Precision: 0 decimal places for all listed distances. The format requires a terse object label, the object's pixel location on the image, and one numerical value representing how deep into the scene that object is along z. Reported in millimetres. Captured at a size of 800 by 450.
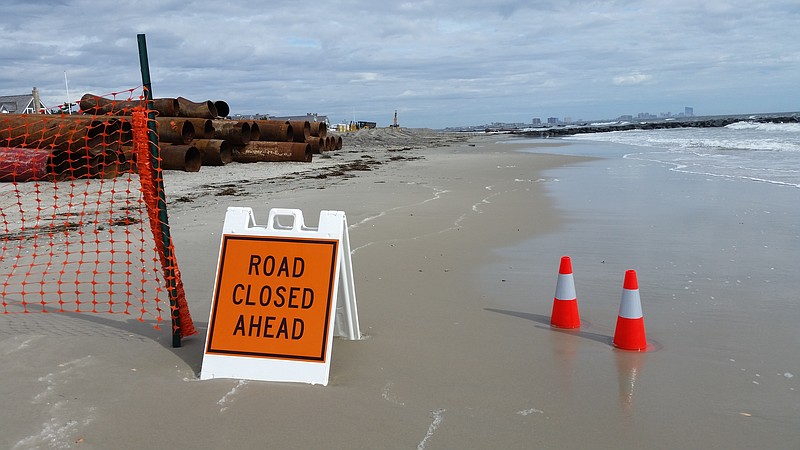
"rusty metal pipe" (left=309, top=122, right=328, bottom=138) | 27469
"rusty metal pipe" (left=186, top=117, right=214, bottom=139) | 19656
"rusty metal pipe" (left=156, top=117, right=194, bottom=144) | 17853
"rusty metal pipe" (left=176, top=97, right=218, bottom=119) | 20953
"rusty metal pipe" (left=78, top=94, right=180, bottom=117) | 20022
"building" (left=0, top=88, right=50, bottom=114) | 34250
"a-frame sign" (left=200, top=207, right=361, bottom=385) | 3650
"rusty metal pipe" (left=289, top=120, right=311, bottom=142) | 24422
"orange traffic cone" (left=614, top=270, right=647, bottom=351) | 4090
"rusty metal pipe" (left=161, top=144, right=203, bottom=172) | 17281
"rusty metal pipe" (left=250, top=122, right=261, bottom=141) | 22641
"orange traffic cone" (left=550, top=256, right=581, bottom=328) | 4559
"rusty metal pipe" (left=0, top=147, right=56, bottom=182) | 13773
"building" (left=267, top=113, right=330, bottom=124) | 77231
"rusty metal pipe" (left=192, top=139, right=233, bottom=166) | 19484
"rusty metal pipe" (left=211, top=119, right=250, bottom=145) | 20969
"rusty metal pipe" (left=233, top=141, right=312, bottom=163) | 21797
